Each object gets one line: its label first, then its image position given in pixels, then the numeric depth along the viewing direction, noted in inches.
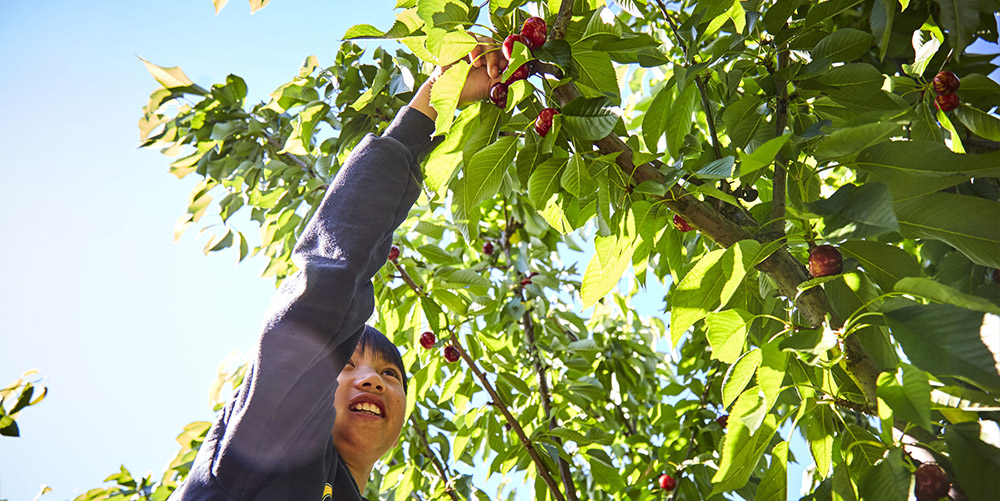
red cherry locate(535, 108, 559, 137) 36.5
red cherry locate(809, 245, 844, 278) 29.3
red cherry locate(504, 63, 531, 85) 34.7
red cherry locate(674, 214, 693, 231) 39.2
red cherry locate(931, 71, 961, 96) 38.9
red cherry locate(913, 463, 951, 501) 25.6
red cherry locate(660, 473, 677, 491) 65.9
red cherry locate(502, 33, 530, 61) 34.6
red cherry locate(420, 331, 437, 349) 67.7
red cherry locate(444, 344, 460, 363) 70.2
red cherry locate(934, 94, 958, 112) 39.1
